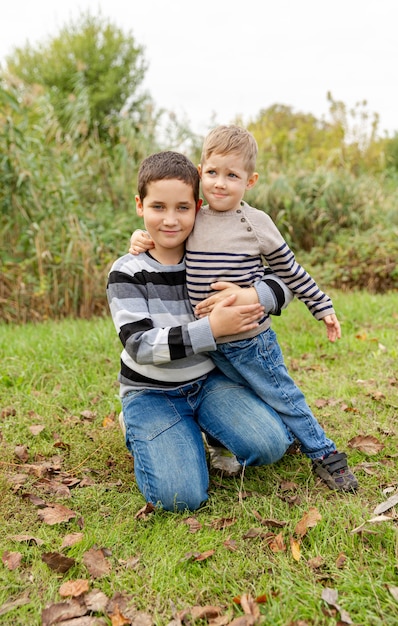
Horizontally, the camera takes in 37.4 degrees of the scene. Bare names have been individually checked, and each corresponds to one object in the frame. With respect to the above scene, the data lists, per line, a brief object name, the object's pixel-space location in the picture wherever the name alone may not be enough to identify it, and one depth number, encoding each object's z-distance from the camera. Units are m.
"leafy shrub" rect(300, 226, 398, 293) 6.52
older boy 2.34
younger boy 2.37
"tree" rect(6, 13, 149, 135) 24.06
